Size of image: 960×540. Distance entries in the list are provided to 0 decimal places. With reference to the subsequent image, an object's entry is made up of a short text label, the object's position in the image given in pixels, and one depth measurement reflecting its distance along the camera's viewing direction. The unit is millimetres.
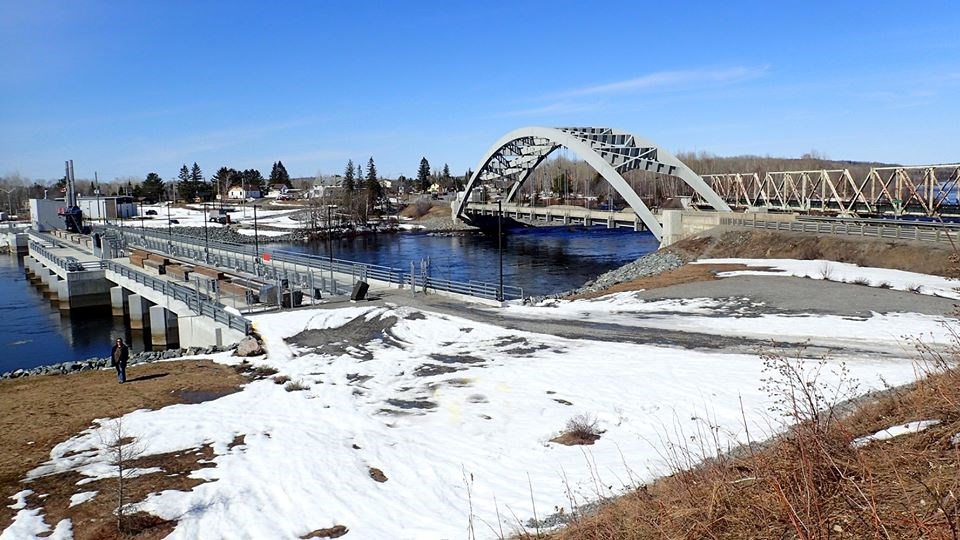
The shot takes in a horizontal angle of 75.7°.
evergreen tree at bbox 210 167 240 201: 169000
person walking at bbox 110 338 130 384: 17453
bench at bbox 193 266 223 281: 36303
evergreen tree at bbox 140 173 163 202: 158375
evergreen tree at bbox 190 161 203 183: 180375
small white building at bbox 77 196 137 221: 106481
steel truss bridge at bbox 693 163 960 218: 38781
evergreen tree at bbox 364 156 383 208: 118312
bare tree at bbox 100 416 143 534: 9188
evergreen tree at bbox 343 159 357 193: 134900
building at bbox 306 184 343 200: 124262
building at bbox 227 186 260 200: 165750
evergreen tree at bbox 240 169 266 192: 182875
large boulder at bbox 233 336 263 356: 19734
